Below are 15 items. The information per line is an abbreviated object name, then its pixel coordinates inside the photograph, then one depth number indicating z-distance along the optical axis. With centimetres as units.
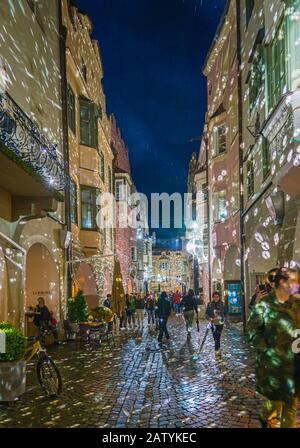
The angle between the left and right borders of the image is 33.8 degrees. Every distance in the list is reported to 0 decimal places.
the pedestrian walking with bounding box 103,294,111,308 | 2391
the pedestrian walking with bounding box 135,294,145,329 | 2585
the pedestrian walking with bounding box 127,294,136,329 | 2522
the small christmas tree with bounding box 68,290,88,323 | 1789
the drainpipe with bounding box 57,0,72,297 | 1984
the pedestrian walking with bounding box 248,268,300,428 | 529
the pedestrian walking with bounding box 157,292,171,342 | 1775
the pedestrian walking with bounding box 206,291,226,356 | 1397
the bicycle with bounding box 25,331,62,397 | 913
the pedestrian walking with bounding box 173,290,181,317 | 3853
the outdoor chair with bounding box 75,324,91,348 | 1673
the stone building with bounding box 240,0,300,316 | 1102
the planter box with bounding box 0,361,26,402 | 834
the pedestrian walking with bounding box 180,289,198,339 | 1842
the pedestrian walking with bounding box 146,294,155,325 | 2820
